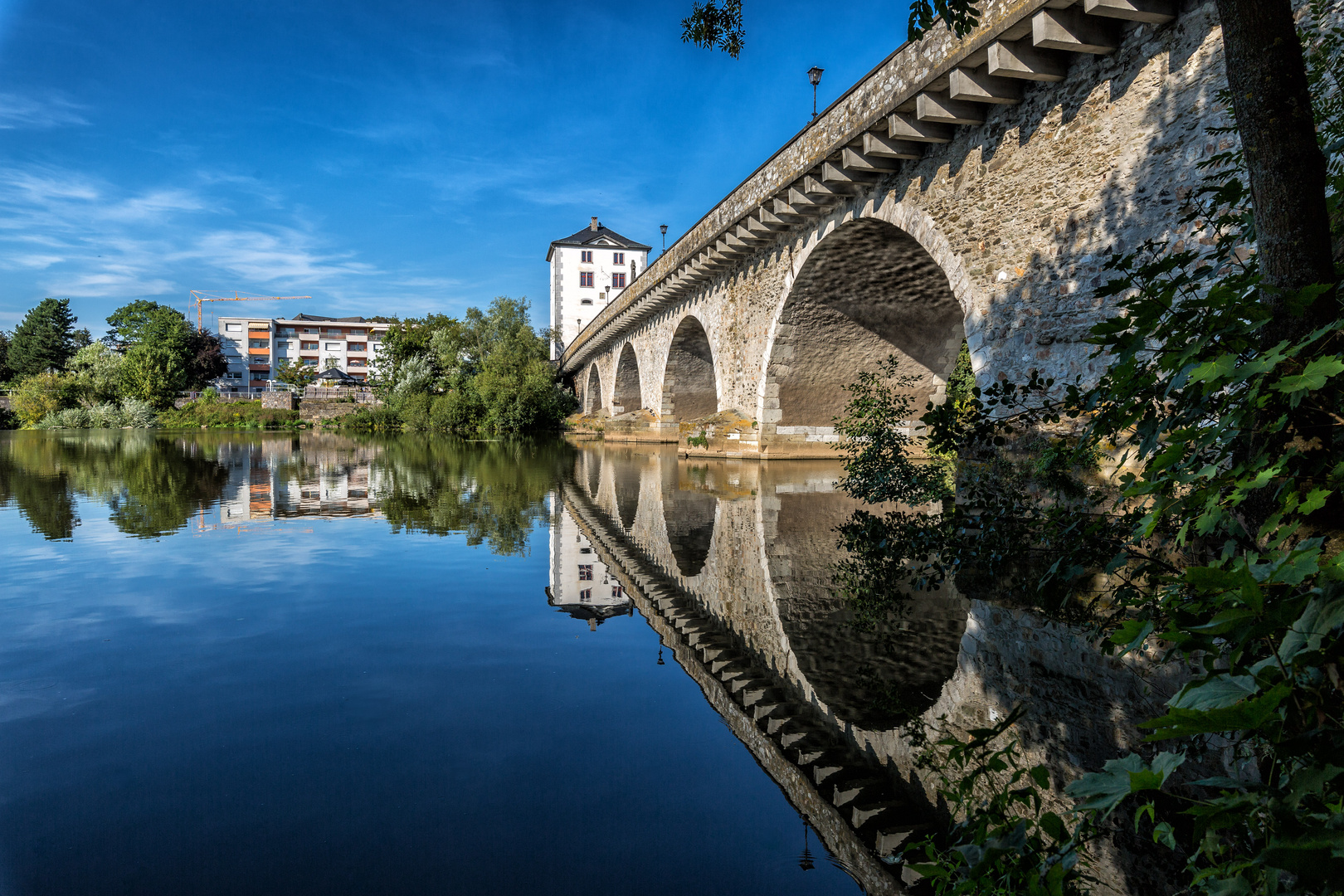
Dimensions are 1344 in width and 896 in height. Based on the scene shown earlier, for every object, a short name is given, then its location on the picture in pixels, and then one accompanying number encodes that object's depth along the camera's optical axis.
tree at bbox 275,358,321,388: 66.06
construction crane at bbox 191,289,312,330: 118.94
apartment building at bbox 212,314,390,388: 83.06
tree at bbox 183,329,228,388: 63.19
